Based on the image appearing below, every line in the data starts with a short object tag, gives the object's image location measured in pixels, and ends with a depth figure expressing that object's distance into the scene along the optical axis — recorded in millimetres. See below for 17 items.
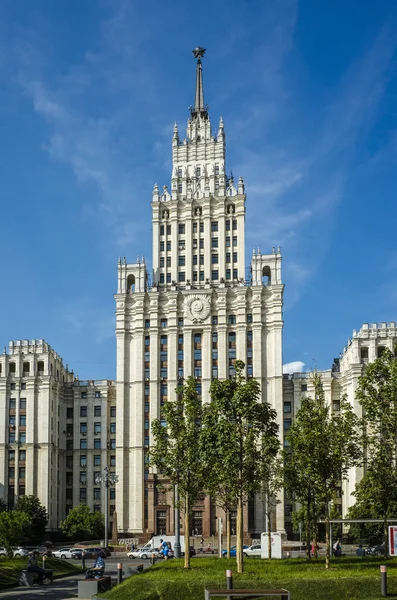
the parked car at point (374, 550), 74100
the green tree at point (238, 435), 39469
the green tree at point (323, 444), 41500
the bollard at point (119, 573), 37941
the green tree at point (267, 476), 43044
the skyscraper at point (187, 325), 109312
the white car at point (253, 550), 71812
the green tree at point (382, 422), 41875
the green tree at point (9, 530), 56375
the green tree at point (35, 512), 105750
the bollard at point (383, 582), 31206
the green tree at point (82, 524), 106269
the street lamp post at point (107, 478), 75375
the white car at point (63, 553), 79938
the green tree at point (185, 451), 49094
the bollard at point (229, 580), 29000
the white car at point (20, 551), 79412
